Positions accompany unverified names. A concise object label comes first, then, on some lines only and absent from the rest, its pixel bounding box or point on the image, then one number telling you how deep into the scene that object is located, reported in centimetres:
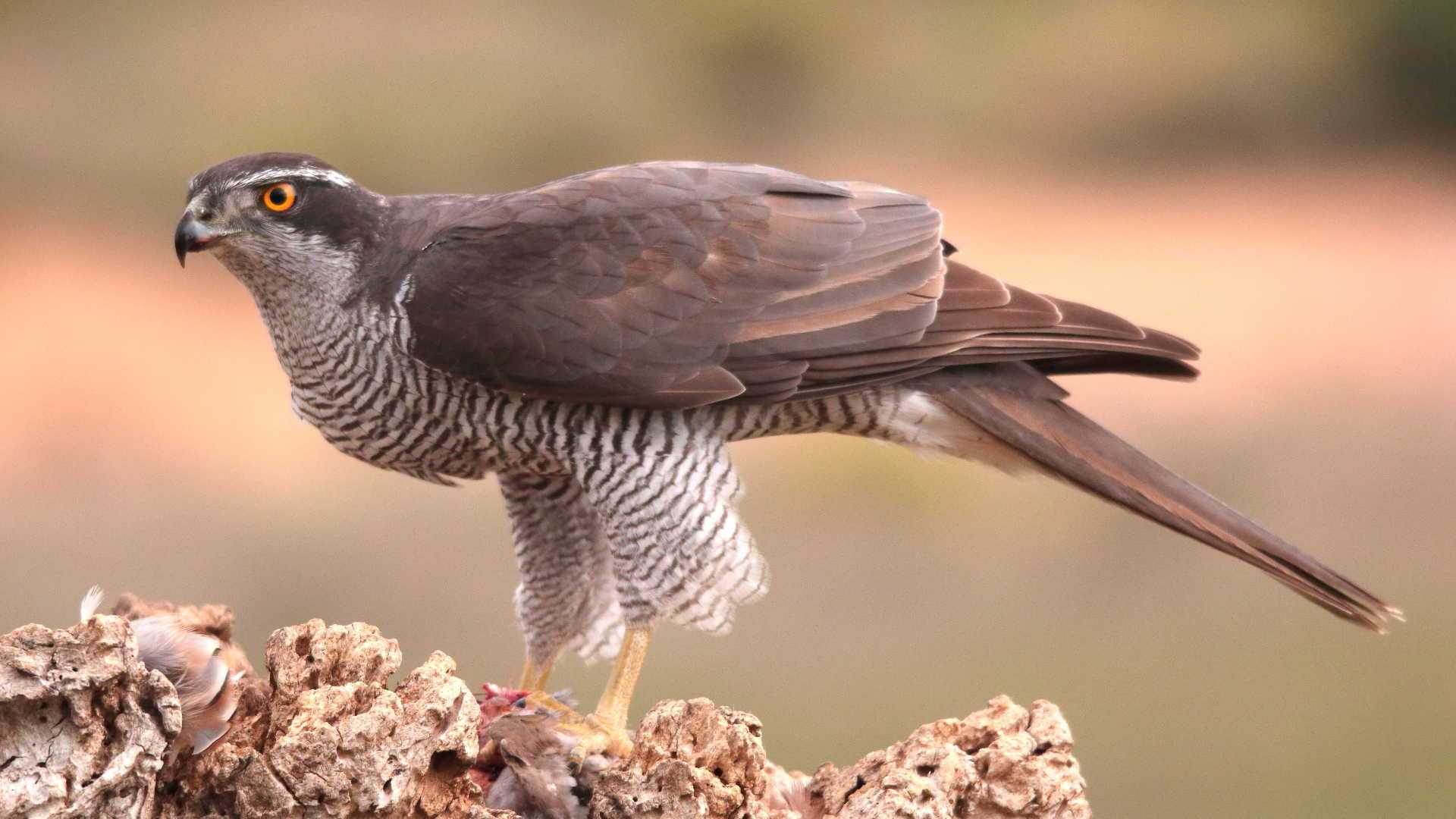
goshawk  619
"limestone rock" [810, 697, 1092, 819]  557
